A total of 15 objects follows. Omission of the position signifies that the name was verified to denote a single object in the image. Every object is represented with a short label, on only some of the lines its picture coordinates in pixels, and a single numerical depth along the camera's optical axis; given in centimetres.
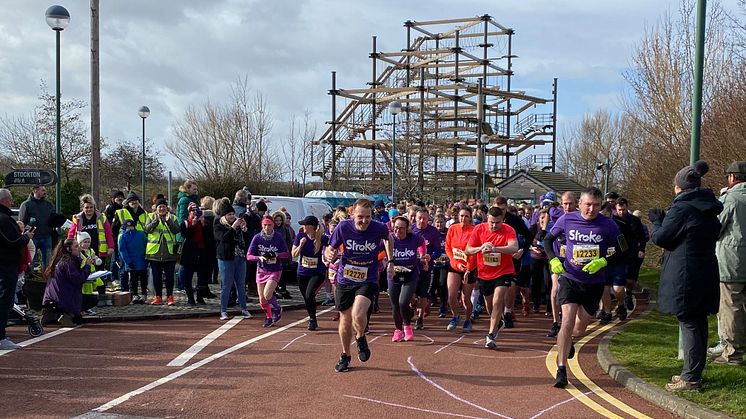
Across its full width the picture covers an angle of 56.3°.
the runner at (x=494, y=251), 949
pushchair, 962
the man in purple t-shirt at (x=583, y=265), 723
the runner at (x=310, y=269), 1055
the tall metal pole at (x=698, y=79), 808
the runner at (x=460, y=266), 1017
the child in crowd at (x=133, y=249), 1264
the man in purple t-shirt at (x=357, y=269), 796
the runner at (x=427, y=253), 1088
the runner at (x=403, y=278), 983
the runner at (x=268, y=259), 1084
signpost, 1283
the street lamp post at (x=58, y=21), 1350
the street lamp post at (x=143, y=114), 2403
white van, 1852
